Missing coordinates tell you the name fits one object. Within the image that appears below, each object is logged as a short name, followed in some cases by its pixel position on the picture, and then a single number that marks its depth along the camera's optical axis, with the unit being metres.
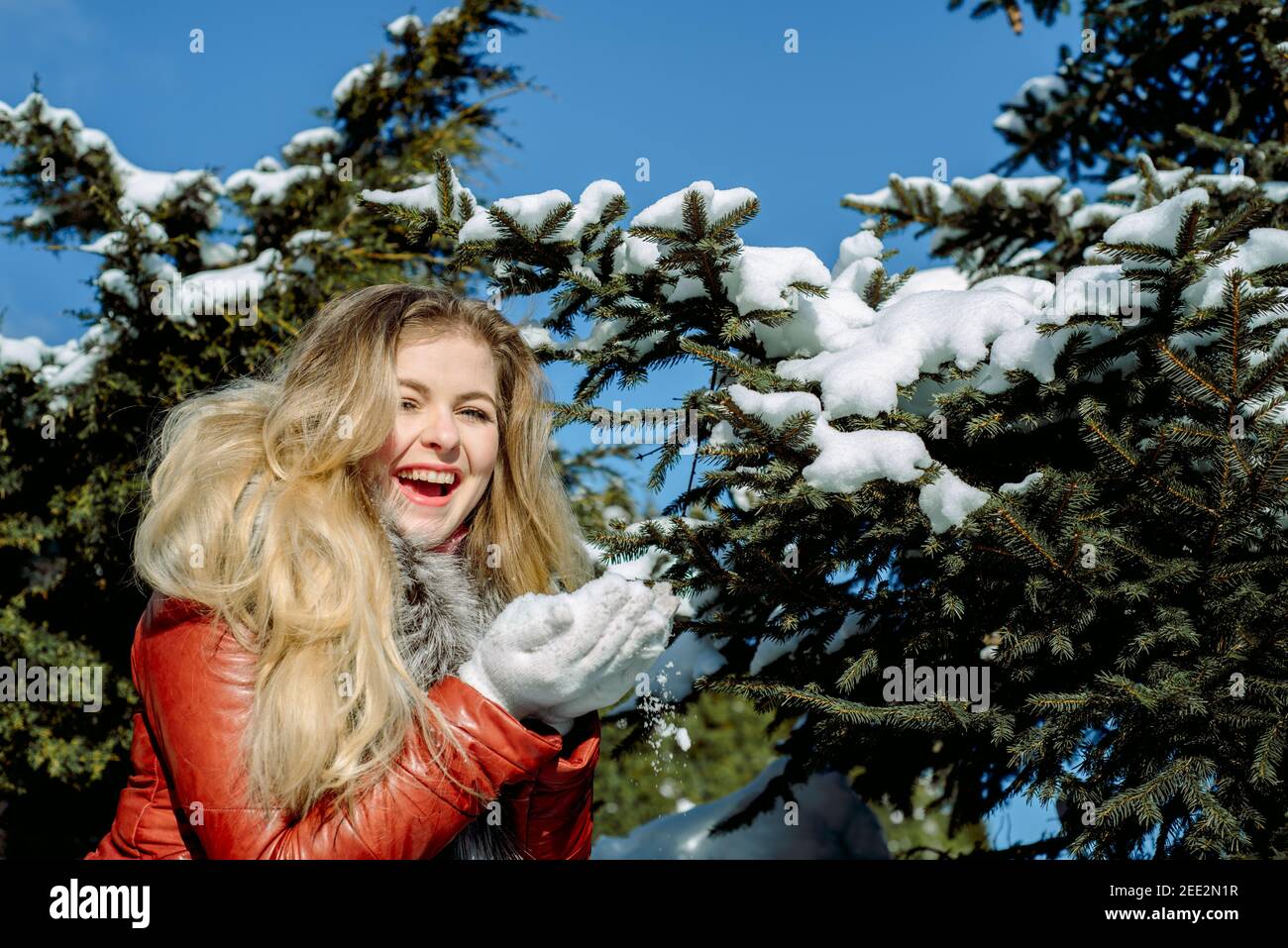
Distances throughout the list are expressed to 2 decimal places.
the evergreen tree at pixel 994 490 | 2.12
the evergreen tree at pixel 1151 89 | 4.28
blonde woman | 1.75
